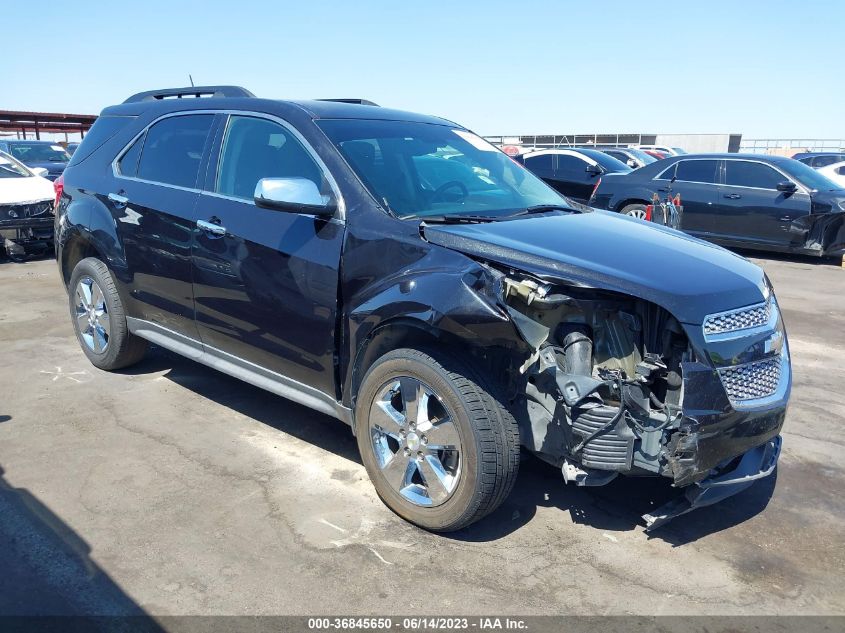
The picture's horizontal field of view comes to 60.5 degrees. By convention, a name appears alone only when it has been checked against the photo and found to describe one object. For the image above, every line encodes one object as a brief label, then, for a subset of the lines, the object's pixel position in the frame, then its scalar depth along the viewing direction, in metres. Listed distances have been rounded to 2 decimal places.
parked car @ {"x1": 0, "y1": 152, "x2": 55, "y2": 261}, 9.70
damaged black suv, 2.96
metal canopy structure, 25.30
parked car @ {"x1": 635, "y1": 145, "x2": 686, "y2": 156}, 26.29
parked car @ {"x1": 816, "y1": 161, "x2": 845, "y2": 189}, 16.84
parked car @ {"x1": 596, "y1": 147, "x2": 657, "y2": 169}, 18.17
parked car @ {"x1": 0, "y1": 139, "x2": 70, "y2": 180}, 17.18
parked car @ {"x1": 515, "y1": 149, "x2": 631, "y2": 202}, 13.27
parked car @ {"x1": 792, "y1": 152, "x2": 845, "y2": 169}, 18.67
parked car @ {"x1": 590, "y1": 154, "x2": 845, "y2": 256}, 10.93
